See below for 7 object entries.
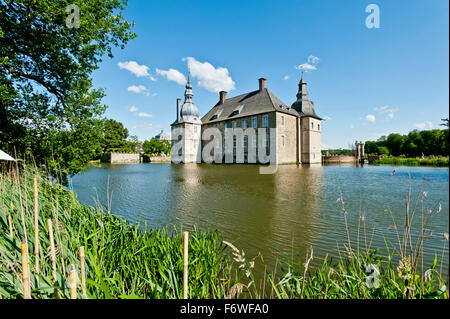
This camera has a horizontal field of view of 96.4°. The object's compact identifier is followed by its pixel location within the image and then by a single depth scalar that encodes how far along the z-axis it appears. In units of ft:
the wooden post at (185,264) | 4.77
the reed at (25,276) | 3.81
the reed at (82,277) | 3.96
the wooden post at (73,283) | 3.42
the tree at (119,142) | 144.77
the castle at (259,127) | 101.04
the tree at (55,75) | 19.48
